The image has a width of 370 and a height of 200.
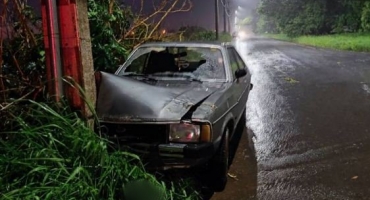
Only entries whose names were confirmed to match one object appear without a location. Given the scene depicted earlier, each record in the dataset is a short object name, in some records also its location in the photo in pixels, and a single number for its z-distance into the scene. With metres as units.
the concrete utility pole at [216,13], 21.20
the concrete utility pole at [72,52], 3.48
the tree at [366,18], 24.47
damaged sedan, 3.21
